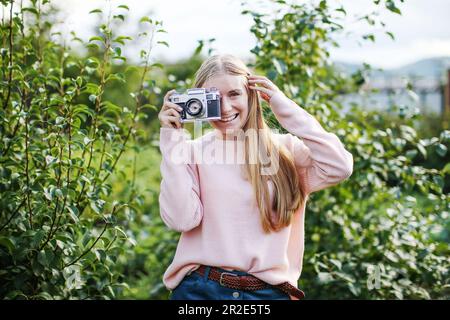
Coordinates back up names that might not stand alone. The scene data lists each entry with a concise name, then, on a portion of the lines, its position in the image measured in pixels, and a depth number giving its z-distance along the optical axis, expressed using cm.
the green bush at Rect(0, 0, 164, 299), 253
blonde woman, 207
